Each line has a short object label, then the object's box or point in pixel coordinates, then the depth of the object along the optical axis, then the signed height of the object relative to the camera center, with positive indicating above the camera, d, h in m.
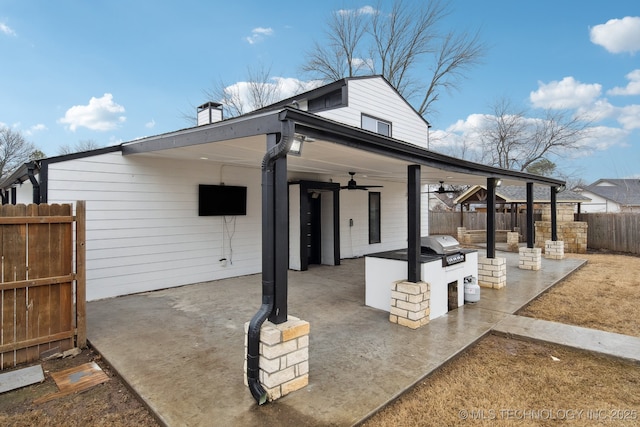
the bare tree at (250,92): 20.94 +7.72
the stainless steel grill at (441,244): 5.13 -0.44
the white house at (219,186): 3.72 +0.56
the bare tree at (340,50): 19.48 +9.60
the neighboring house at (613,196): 27.13 +1.64
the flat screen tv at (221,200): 6.54 +0.34
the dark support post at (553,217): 9.73 -0.05
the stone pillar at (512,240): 12.65 -0.93
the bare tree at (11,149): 21.62 +4.55
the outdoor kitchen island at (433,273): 4.71 -0.82
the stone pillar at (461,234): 15.07 -0.81
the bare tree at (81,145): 25.60 +5.57
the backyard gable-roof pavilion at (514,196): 15.28 +0.92
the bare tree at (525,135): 21.91 +5.48
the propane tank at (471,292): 5.40 -1.21
